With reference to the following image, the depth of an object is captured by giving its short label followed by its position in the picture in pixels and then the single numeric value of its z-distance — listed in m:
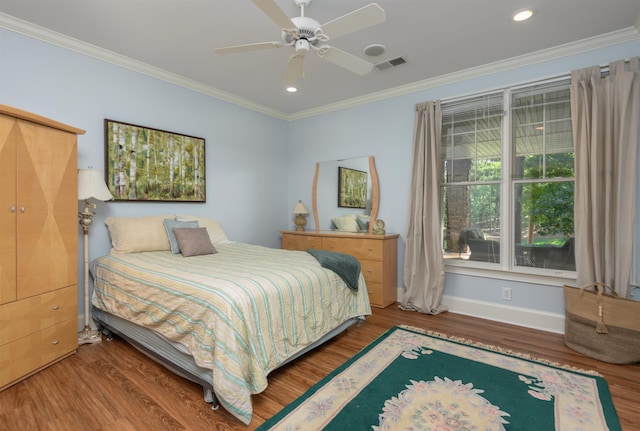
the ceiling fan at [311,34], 1.74
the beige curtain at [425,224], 3.45
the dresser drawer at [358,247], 3.60
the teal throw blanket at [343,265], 2.57
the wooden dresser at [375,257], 3.58
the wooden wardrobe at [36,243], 1.98
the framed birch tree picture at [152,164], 3.03
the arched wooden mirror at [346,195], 4.08
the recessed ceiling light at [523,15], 2.33
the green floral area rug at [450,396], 1.66
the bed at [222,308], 1.69
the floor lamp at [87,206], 2.56
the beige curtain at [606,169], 2.51
